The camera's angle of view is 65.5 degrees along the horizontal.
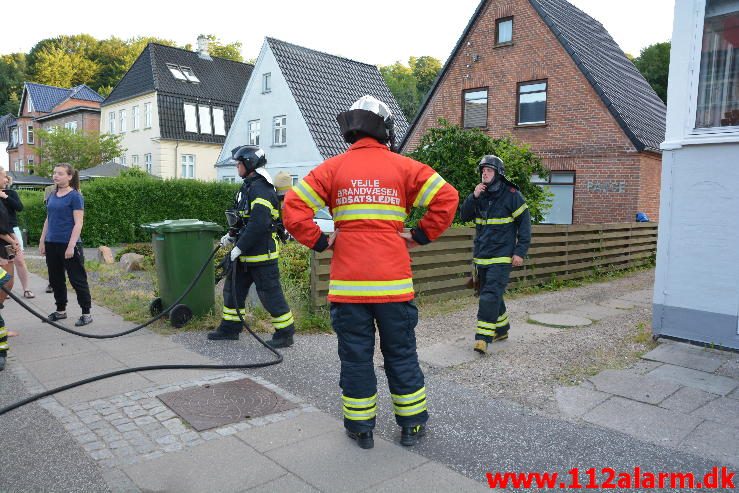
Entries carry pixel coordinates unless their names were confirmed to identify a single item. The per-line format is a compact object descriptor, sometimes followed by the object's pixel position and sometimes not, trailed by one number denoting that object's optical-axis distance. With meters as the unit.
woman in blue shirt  6.30
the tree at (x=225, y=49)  52.97
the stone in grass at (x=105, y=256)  13.14
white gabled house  24.19
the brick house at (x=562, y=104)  16.34
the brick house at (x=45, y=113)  41.56
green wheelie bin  6.42
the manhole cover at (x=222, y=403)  3.87
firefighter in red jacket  3.40
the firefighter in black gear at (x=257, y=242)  5.52
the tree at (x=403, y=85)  44.03
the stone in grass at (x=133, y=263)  11.38
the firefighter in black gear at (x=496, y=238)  5.60
